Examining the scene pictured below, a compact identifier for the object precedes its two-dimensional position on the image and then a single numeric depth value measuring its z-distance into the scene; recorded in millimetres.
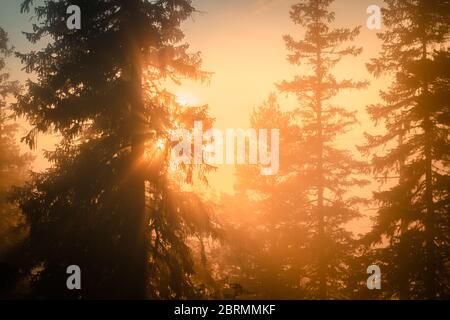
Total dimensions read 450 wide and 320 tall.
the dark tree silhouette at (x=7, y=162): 18531
